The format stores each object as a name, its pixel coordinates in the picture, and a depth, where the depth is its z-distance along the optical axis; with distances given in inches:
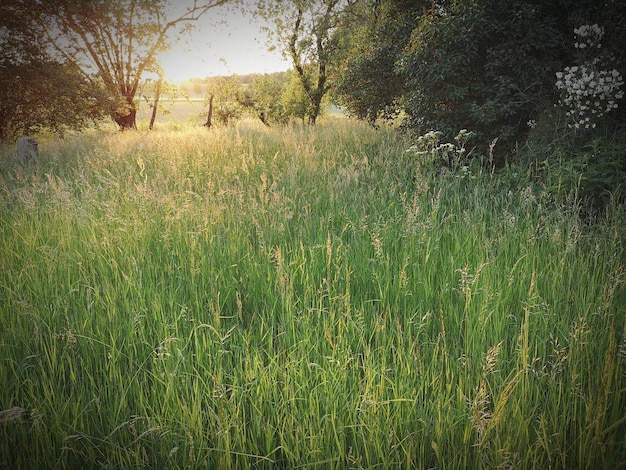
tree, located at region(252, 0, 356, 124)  692.7
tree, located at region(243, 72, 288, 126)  915.4
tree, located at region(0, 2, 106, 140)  446.3
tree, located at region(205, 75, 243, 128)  911.0
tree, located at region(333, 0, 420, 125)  316.8
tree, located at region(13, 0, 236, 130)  521.3
